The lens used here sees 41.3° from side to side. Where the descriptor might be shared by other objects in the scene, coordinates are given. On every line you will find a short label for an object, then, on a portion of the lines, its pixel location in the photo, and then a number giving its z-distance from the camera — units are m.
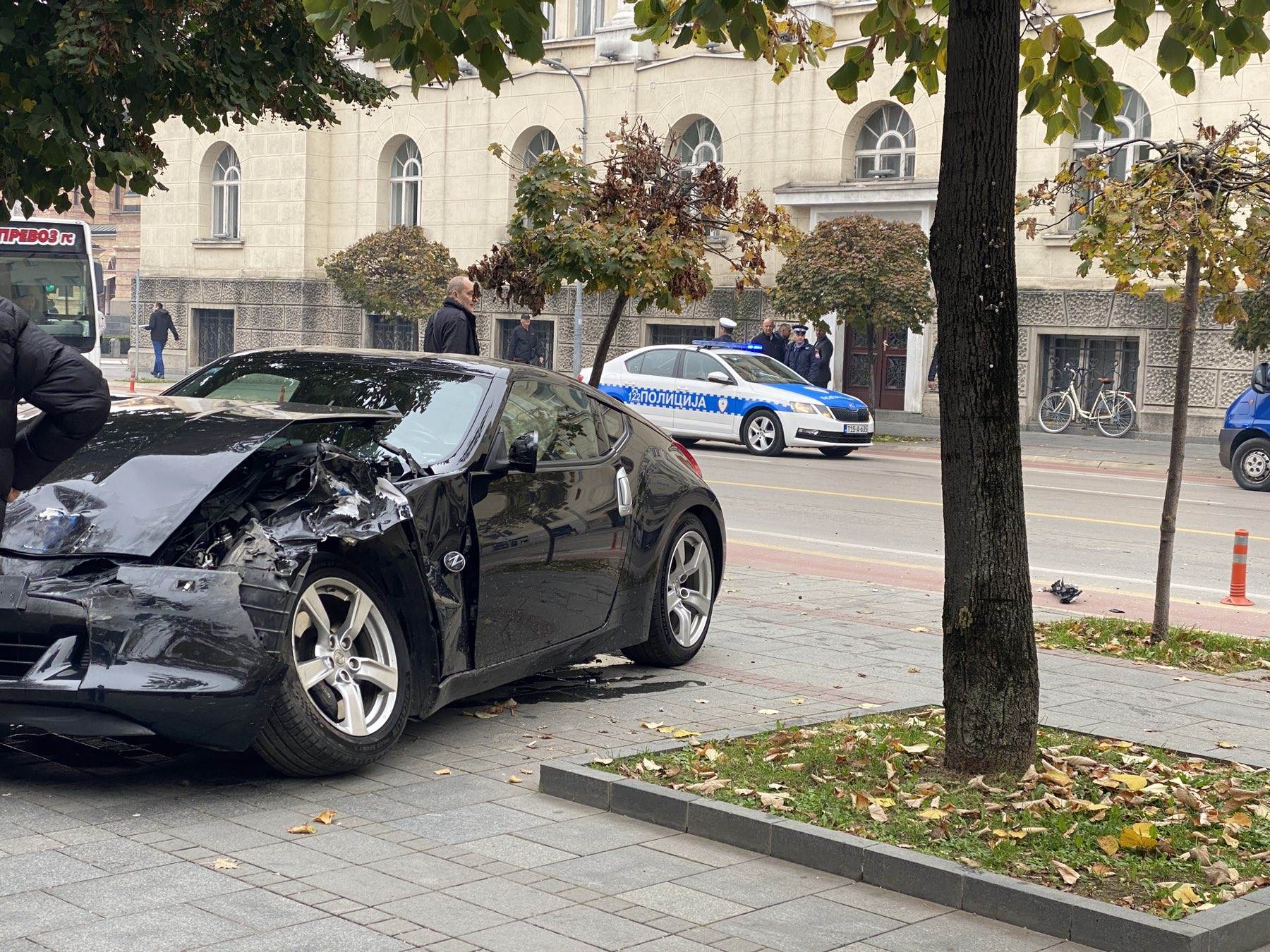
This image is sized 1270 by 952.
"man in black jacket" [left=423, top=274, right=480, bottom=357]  13.57
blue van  20.55
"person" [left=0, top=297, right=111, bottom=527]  5.79
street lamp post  35.94
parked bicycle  30.55
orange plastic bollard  11.49
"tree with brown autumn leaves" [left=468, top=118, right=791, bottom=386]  14.40
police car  24.53
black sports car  5.43
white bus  24.62
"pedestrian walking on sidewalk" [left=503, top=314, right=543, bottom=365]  32.44
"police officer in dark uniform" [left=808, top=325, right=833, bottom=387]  28.91
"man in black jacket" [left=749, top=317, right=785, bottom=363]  29.77
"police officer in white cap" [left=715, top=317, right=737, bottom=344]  28.33
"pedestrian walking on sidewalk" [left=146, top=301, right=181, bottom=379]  44.84
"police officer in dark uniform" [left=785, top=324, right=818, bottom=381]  28.97
